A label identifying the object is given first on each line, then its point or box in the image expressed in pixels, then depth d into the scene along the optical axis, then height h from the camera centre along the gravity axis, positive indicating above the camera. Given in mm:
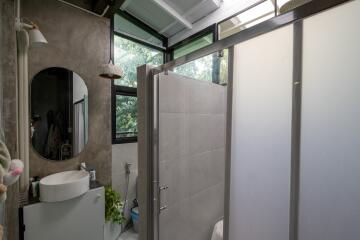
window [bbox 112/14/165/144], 2441 +630
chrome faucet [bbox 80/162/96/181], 2033 -579
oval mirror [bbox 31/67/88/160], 1833 +27
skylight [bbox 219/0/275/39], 2074 +1157
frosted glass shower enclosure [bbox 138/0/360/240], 608 -32
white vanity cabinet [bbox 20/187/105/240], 1507 -866
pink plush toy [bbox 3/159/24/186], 607 -184
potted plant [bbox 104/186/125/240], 2033 -1026
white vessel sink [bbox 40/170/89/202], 1537 -595
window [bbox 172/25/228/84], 2085 +613
